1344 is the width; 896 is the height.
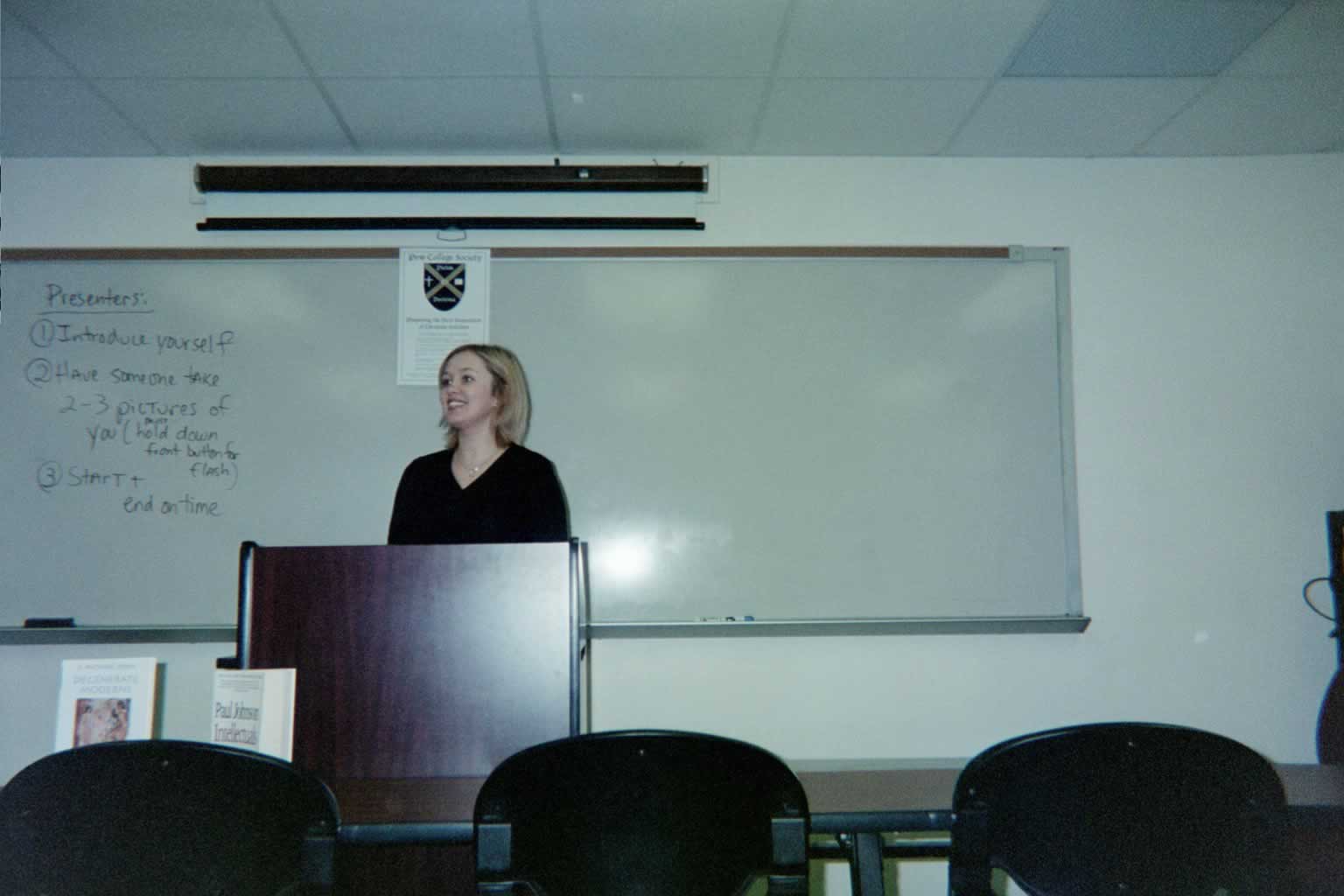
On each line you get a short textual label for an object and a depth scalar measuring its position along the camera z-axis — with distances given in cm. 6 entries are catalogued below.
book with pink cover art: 139
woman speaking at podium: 212
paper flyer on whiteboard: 281
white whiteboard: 273
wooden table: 119
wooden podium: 140
